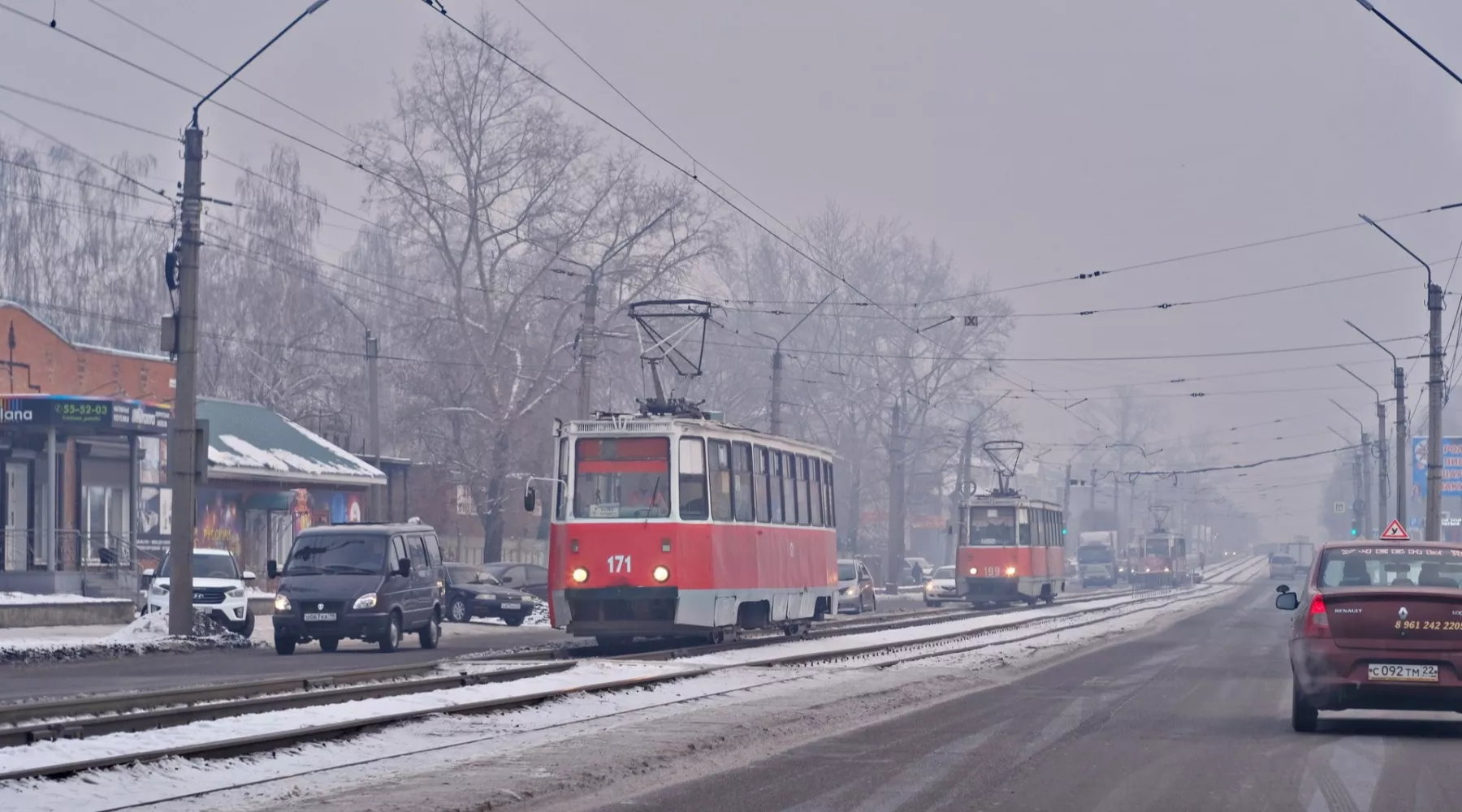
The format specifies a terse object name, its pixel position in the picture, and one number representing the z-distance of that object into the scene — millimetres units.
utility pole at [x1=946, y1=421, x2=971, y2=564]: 49969
